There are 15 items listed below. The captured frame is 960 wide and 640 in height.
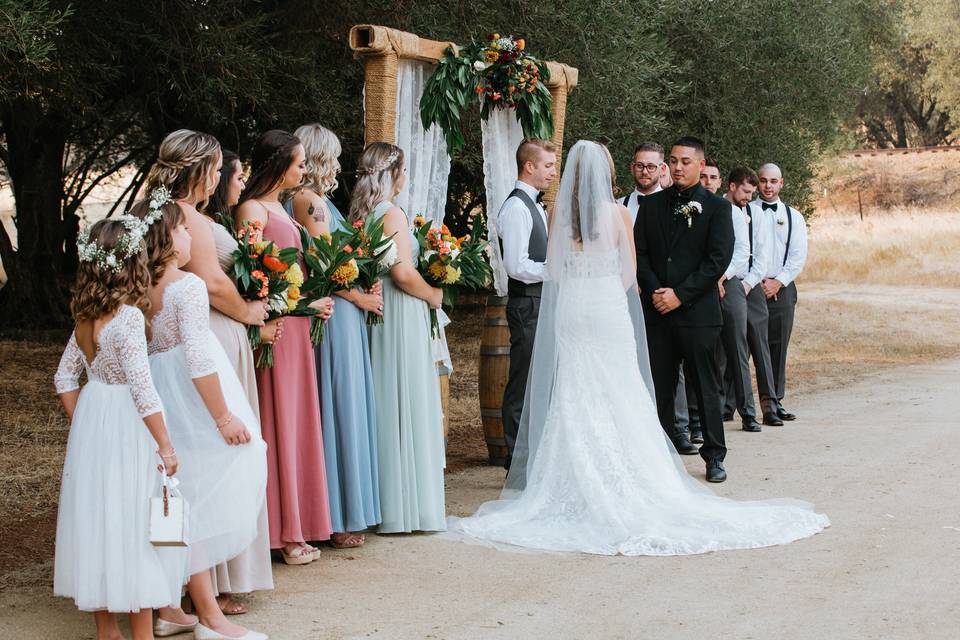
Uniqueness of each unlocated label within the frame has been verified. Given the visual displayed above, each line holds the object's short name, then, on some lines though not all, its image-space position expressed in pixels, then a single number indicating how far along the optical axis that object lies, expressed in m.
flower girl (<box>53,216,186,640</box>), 4.24
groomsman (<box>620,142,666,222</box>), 8.72
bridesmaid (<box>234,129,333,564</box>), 5.66
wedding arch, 7.30
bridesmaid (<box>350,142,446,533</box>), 6.32
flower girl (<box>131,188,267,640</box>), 4.52
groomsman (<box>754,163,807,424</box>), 10.29
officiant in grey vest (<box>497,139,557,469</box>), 7.49
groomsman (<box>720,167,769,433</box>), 9.64
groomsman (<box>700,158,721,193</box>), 9.55
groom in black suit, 7.67
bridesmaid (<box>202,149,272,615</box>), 5.00
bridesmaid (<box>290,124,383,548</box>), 6.04
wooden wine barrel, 8.17
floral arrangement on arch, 7.82
